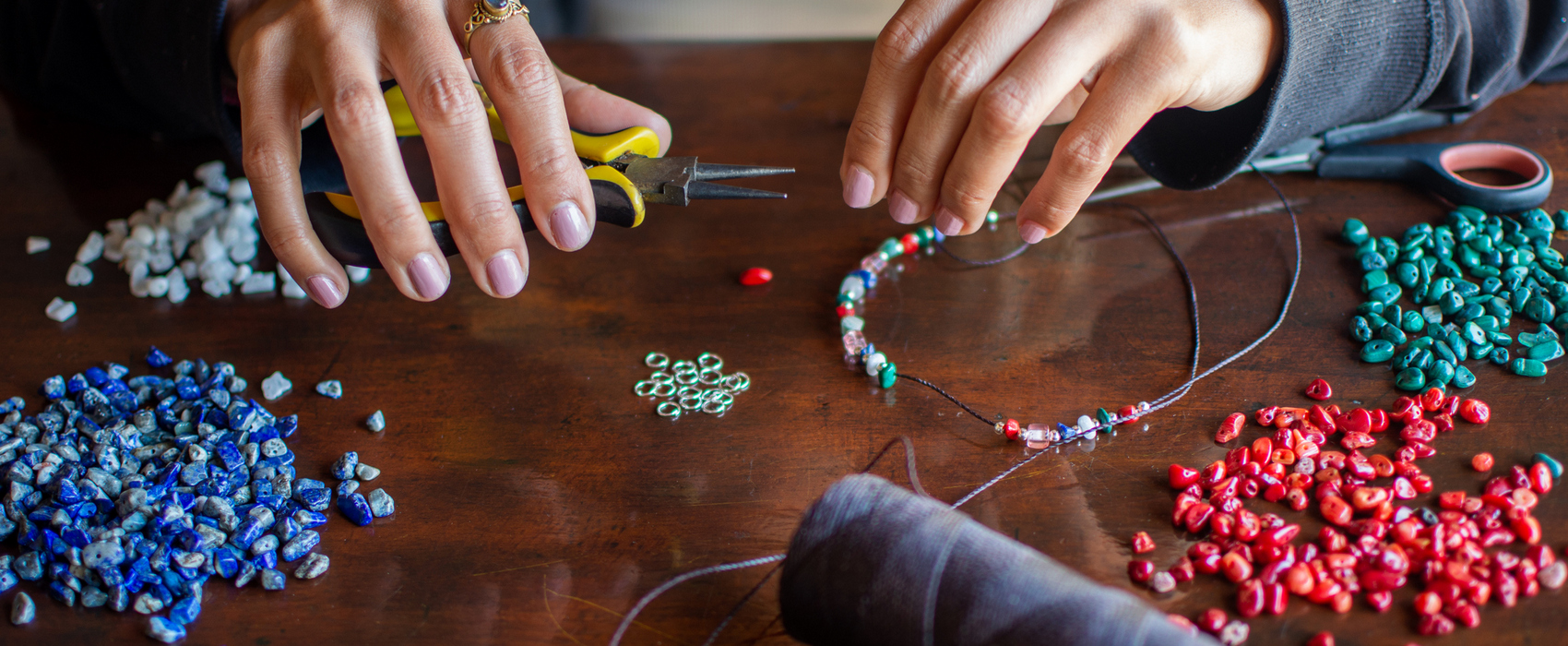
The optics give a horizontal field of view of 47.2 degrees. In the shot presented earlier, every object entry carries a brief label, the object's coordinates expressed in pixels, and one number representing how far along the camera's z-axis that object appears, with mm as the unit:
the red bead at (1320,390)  515
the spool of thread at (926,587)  430
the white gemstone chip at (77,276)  590
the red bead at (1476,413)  502
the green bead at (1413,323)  529
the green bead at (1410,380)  511
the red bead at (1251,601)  460
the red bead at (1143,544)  478
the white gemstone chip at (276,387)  541
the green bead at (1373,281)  544
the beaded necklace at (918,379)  509
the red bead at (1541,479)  482
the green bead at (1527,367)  513
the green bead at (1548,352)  516
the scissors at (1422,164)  570
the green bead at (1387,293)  540
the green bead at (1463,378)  511
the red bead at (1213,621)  458
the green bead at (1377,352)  521
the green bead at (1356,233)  563
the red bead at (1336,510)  479
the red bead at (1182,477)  490
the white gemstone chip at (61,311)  575
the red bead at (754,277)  570
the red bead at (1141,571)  471
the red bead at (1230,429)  505
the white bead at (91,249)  599
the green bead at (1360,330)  528
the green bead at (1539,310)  528
